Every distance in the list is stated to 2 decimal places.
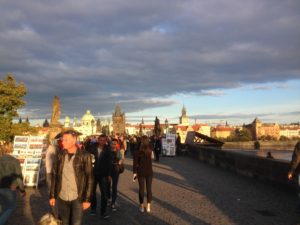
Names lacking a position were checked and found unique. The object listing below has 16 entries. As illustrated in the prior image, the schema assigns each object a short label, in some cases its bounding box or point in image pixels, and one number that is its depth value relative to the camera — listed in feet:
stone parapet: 24.64
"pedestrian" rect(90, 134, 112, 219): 18.86
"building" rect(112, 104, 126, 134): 194.34
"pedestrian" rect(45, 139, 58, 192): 17.73
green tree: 50.05
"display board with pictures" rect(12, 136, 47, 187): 29.51
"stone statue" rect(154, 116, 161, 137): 89.23
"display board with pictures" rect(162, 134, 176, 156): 66.58
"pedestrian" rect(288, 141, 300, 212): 18.61
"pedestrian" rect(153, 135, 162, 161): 55.30
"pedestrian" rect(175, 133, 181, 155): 71.19
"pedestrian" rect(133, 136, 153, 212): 19.91
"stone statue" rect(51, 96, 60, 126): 42.60
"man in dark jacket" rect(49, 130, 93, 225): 11.20
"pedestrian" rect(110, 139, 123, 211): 20.20
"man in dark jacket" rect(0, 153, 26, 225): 14.16
